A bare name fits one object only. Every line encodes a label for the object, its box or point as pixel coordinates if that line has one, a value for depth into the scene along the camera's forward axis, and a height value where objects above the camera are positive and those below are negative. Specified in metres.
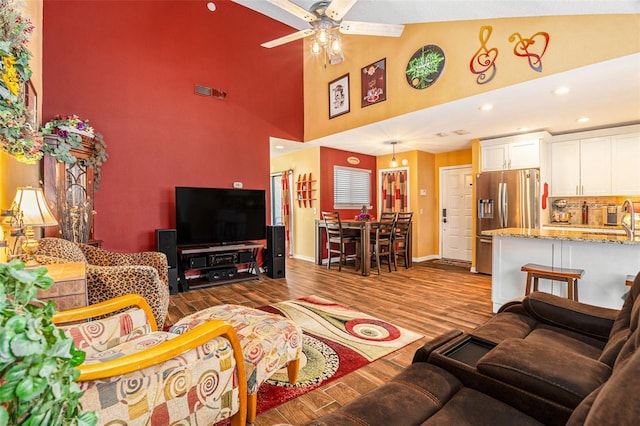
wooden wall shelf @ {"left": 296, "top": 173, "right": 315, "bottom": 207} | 6.52 +0.49
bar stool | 2.62 -0.60
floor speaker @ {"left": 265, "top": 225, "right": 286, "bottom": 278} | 5.01 -0.67
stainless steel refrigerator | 4.84 +0.10
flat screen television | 4.30 -0.04
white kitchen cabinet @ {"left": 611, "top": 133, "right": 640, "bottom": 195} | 4.28 +0.64
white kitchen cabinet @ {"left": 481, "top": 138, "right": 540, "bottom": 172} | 4.84 +0.93
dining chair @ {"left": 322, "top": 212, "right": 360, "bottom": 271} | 5.50 -0.45
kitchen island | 2.63 -0.50
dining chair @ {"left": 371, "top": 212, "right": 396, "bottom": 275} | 5.33 -0.47
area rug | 1.98 -1.15
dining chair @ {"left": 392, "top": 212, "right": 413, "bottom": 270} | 5.66 -0.47
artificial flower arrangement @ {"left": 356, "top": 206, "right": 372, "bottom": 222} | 5.52 -0.11
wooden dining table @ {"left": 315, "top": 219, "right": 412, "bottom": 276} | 5.14 -0.44
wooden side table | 1.59 -0.41
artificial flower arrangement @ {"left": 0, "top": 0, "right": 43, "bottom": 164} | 1.29 +0.67
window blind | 6.61 +0.56
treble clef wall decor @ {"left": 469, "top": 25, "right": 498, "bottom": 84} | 3.33 +1.71
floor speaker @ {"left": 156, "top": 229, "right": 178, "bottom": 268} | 4.04 -0.42
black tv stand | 4.34 -0.77
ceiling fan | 2.82 +1.95
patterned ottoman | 1.60 -0.75
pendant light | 5.88 +1.36
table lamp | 1.97 +0.02
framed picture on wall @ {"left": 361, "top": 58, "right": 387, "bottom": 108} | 4.55 +2.03
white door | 6.41 -0.04
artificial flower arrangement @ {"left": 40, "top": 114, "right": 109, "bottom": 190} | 3.08 +0.86
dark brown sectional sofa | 0.92 -0.63
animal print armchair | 2.16 -0.48
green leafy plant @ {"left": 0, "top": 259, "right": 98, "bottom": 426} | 0.39 -0.21
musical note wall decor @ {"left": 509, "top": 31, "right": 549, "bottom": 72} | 3.00 +1.68
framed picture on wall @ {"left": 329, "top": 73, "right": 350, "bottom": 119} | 5.21 +2.07
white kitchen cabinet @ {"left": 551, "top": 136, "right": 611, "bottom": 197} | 4.54 +0.66
